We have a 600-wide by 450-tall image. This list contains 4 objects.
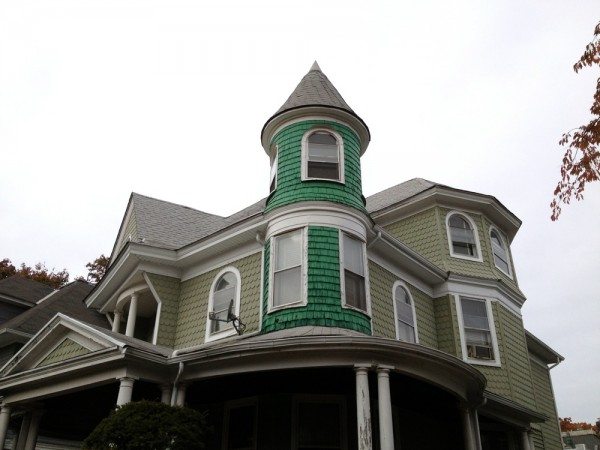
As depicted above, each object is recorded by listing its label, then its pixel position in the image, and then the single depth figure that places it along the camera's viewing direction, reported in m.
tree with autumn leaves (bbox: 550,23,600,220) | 7.17
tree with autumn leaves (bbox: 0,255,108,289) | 33.41
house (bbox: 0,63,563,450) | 10.02
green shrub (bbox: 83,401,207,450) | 8.36
